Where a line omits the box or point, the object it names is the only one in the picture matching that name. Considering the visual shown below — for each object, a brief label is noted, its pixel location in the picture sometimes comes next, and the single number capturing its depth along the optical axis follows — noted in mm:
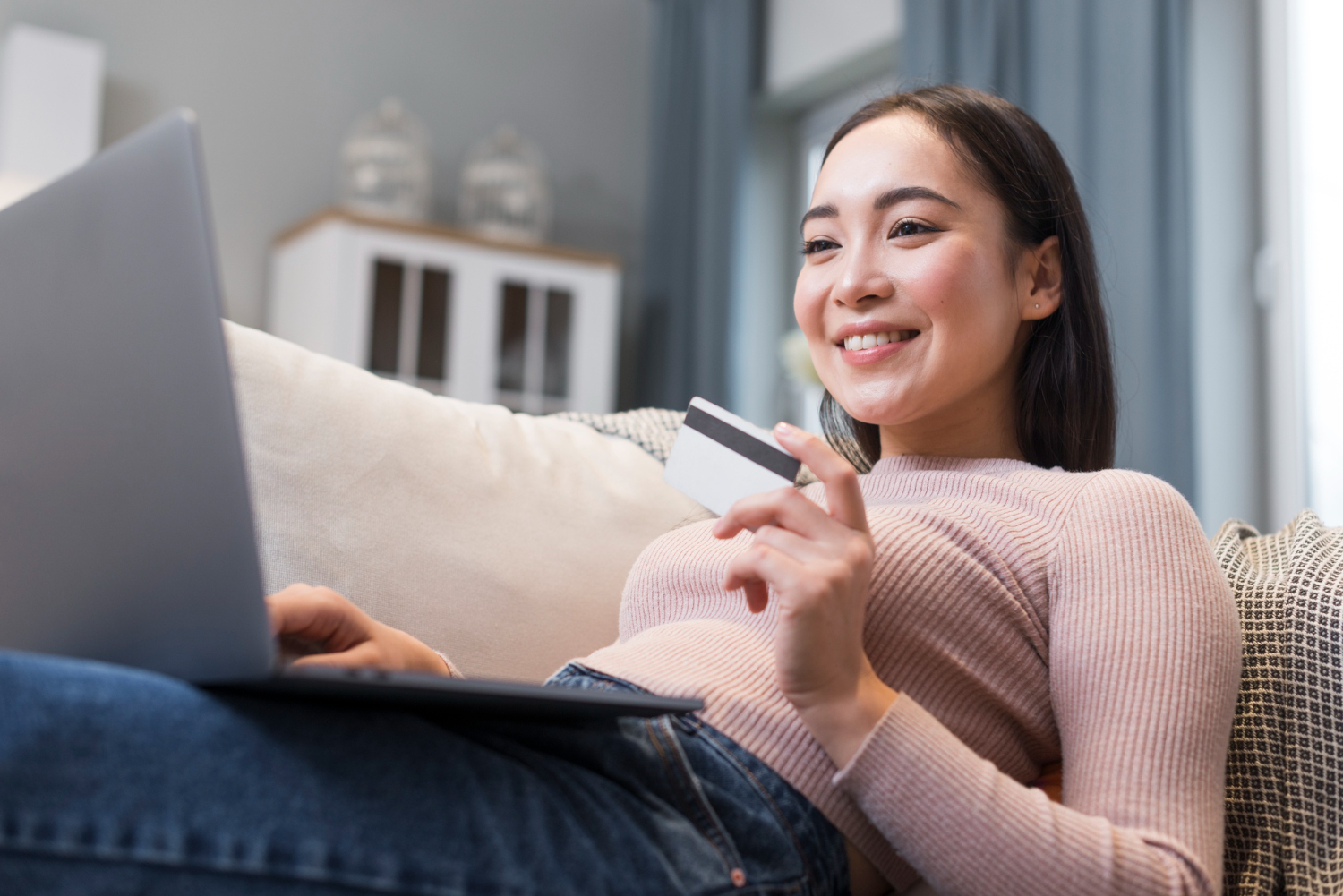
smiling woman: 527
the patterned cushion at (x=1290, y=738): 825
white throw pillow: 1028
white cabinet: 3156
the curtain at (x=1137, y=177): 2156
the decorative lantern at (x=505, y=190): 3561
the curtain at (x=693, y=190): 3510
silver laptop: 508
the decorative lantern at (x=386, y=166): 3371
